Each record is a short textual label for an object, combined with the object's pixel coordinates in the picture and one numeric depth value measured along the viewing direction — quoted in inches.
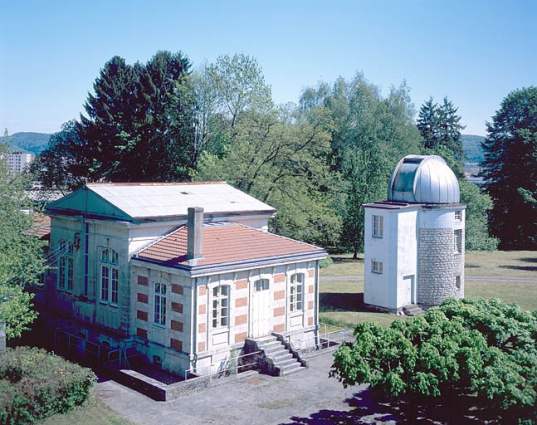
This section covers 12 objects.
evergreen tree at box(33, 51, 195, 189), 2230.6
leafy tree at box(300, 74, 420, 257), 2271.2
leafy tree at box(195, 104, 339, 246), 1769.2
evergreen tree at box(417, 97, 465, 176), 3506.4
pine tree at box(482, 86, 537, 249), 2842.0
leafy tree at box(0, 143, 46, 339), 856.9
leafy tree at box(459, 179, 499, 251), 2117.4
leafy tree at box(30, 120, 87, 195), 2327.8
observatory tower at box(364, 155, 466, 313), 1423.5
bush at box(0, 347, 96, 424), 728.3
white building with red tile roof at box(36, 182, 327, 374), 945.5
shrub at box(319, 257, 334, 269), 2055.9
